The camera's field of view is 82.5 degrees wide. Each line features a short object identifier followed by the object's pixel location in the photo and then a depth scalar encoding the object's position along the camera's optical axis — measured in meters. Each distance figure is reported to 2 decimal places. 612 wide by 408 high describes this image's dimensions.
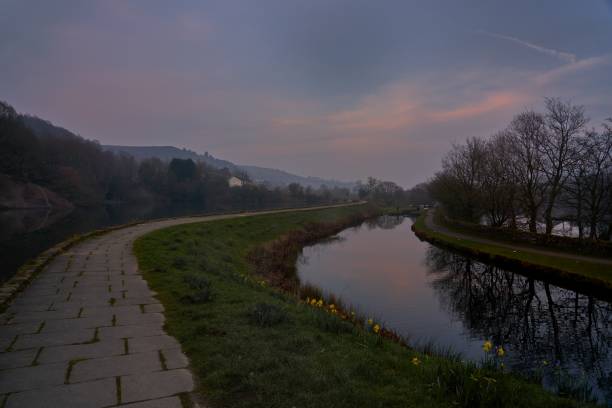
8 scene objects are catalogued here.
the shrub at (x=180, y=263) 10.07
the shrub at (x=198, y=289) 6.67
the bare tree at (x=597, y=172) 23.12
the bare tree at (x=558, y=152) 24.28
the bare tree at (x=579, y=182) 23.59
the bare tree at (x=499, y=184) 27.47
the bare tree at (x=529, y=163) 25.58
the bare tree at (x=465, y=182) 32.91
